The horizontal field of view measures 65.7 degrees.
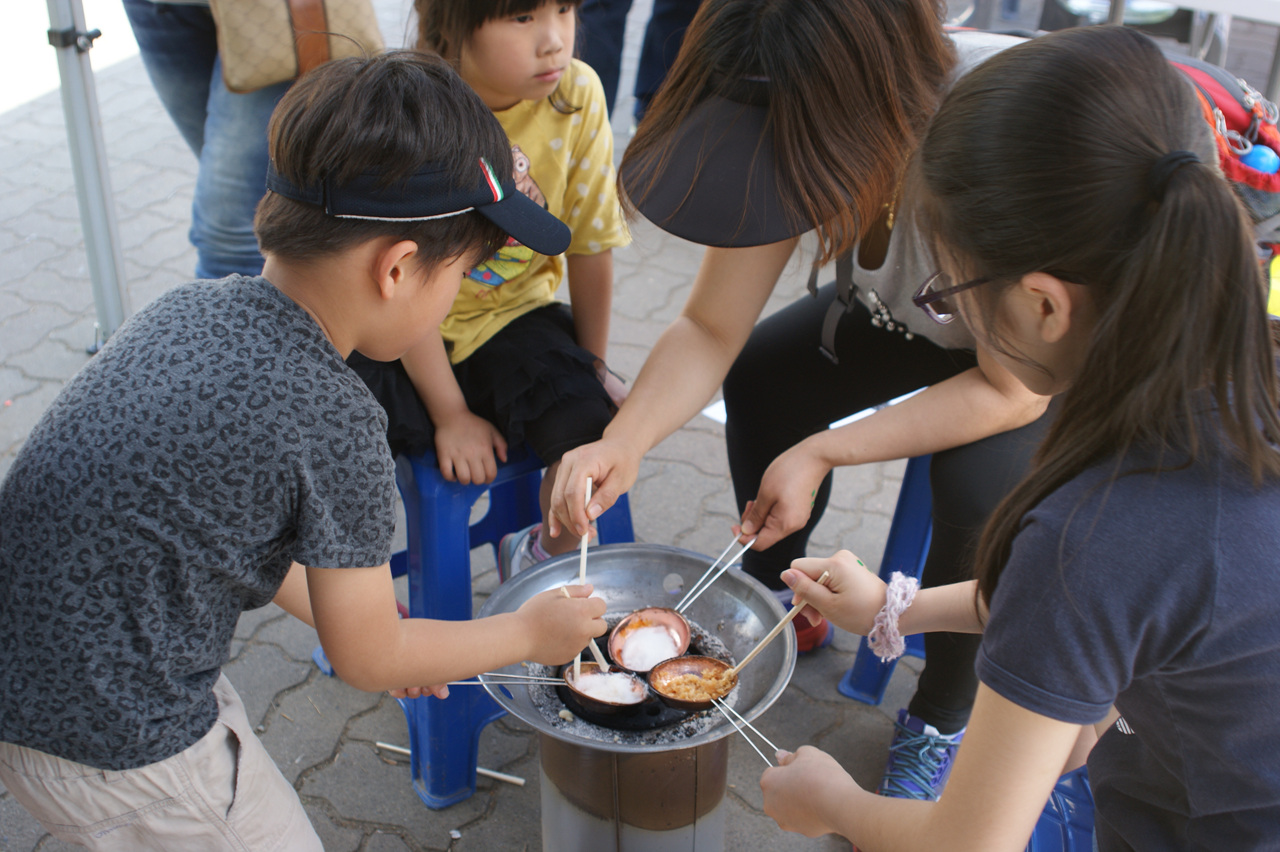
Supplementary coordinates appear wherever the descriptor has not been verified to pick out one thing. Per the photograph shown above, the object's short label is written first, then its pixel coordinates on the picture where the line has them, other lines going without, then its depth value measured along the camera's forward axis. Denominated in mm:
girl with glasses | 774
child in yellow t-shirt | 1517
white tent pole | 2377
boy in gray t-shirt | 919
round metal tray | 1247
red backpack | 1219
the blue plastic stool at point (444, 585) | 1504
